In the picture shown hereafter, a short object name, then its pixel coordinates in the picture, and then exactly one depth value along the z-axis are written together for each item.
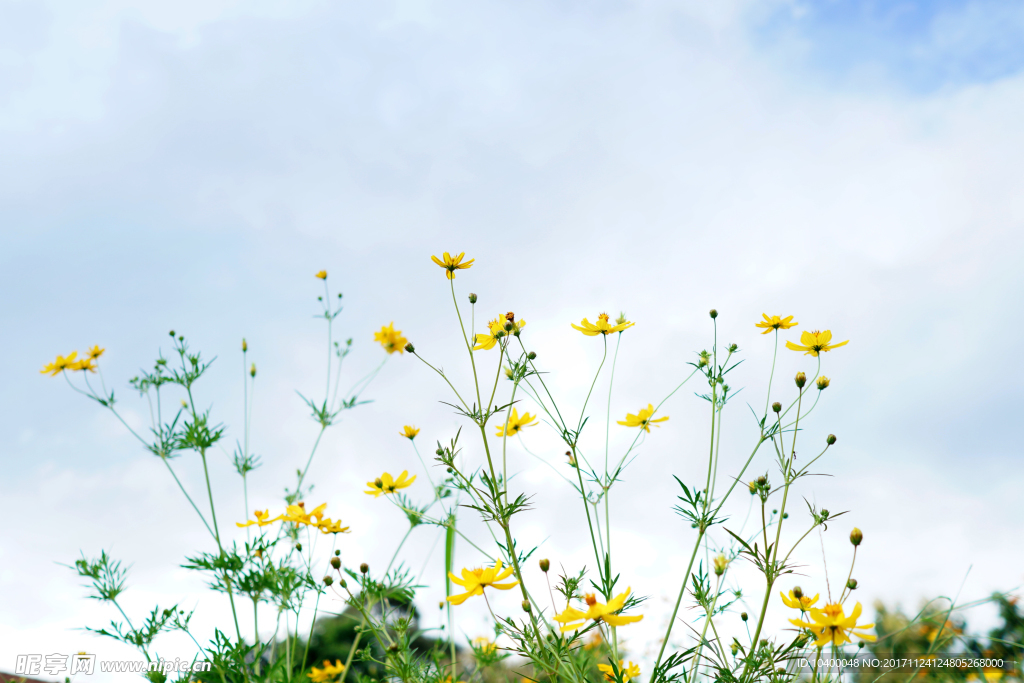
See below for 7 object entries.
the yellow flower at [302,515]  2.46
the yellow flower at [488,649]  2.72
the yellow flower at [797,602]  1.82
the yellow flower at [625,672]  1.86
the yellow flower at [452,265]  2.37
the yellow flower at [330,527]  2.54
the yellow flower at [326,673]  2.92
